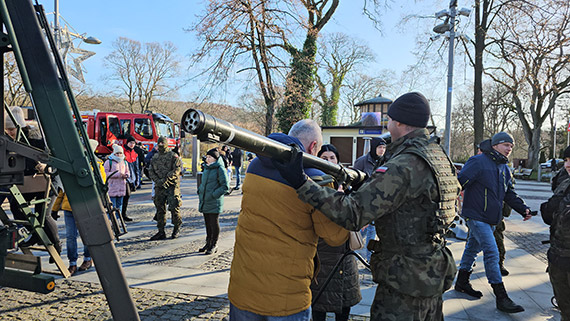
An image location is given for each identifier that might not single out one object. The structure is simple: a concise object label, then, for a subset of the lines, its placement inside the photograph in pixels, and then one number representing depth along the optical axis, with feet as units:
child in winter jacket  23.90
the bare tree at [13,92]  63.83
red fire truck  66.08
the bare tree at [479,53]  53.11
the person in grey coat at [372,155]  18.97
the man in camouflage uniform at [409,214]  6.27
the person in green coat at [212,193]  19.71
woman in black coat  9.94
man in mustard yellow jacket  6.26
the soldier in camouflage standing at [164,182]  22.41
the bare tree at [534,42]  45.39
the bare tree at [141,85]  140.18
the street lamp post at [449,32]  37.63
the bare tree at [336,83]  115.88
